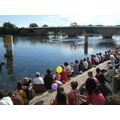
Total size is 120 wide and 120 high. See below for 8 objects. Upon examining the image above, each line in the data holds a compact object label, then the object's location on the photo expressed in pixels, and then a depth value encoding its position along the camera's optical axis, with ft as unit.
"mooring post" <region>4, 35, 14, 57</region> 60.89
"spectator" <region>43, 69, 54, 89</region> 12.54
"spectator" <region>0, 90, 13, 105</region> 6.57
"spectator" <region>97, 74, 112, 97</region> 8.51
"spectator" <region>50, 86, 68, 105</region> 6.95
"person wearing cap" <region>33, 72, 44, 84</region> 12.29
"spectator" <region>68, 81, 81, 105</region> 7.79
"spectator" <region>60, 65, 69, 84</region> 14.59
